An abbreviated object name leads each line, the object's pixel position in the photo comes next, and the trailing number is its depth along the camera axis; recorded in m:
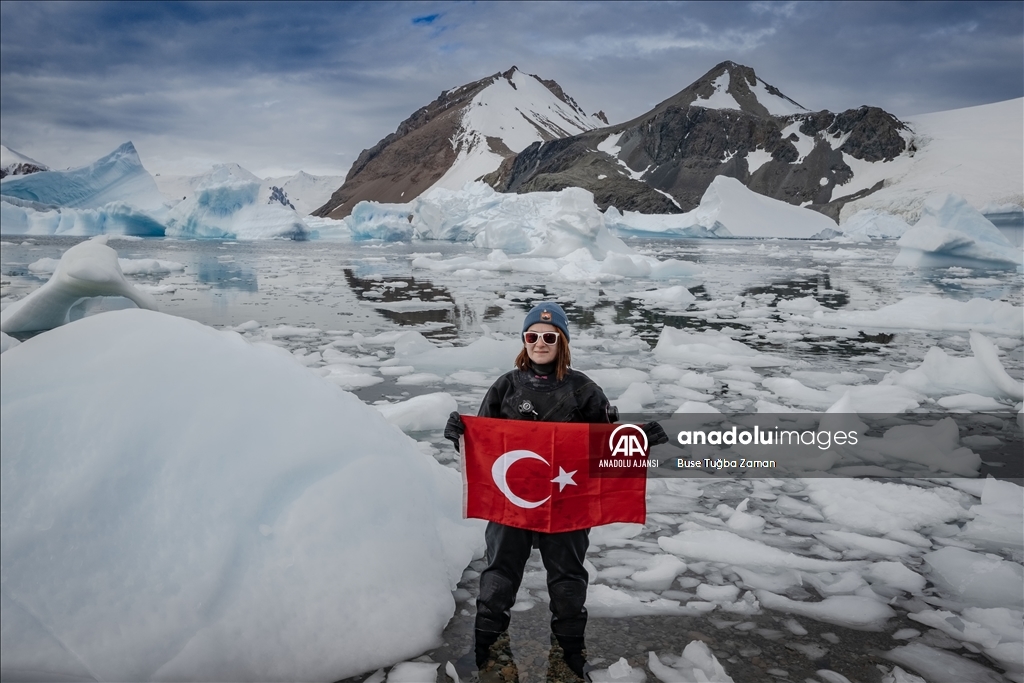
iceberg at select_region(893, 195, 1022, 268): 21.80
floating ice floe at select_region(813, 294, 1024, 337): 9.77
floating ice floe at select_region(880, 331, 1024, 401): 6.11
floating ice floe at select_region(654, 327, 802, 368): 7.34
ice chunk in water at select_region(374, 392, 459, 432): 4.87
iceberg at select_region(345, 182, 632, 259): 24.17
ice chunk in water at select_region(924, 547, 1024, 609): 2.80
